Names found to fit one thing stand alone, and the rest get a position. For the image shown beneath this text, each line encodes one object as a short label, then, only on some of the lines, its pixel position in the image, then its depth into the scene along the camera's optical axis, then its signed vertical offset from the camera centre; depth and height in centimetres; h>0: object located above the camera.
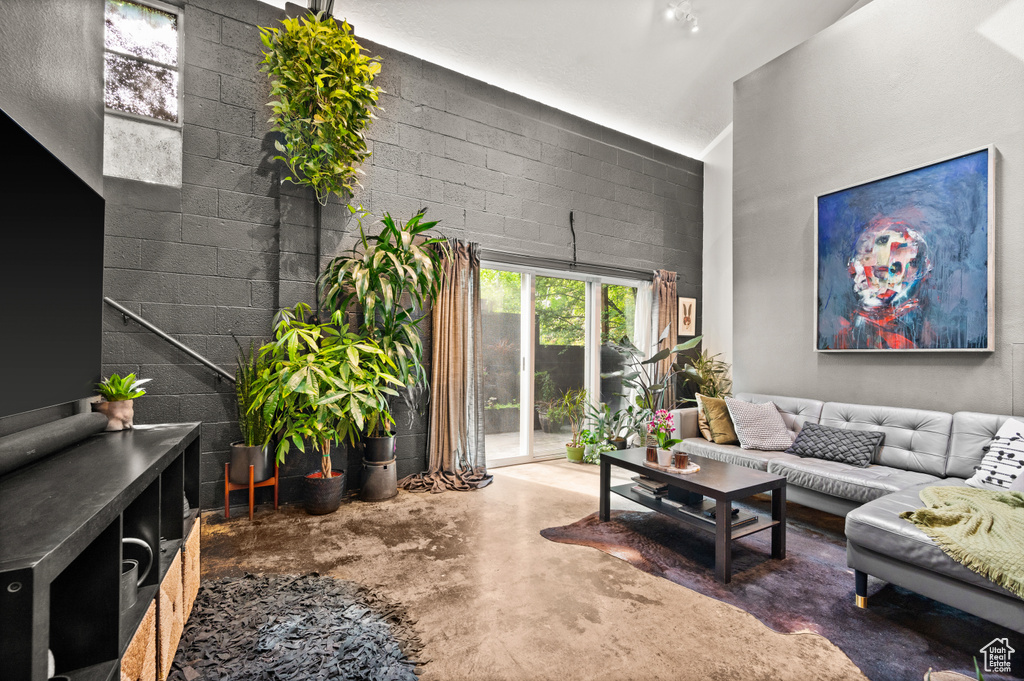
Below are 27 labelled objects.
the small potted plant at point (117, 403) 175 -24
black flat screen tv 109 +18
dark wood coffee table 215 -80
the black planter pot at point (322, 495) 294 -98
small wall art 519 +33
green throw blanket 158 -70
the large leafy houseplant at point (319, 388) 272 -27
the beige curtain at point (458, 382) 367 -32
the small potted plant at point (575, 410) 464 -67
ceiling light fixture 349 +258
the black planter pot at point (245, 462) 286 -75
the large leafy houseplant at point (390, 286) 300 +39
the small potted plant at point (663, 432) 267 -52
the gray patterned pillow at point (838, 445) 289 -64
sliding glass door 430 -6
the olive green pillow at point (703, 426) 369 -65
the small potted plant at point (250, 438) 286 -61
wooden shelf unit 66 -40
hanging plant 281 +158
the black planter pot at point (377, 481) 322 -98
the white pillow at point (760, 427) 331 -60
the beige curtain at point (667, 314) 495 +35
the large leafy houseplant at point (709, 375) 457 -31
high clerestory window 285 +179
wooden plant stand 286 -91
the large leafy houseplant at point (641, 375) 449 -31
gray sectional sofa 171 -75
